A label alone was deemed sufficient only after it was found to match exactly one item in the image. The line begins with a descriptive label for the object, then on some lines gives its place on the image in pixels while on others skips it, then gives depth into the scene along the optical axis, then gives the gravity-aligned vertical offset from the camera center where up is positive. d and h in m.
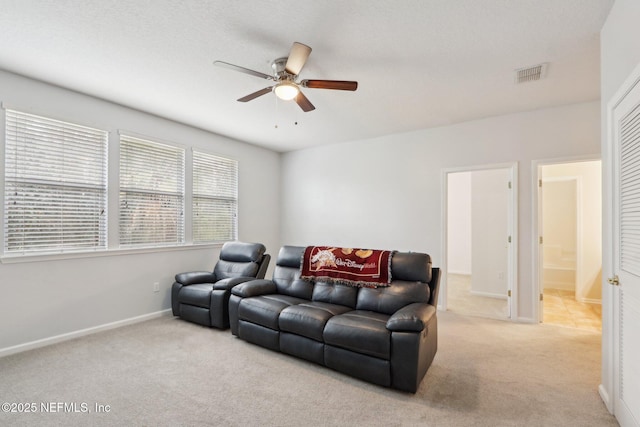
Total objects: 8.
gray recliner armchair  3.53 -0.88
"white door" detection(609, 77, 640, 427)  1.66 -0.26
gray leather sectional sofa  2.22 -0.90
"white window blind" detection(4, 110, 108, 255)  2.92 +0.30
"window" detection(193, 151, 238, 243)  4.64 +0.27
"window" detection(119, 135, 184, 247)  3.76 +0.29
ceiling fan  2.23 +1.09
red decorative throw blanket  2.98 -0.54
